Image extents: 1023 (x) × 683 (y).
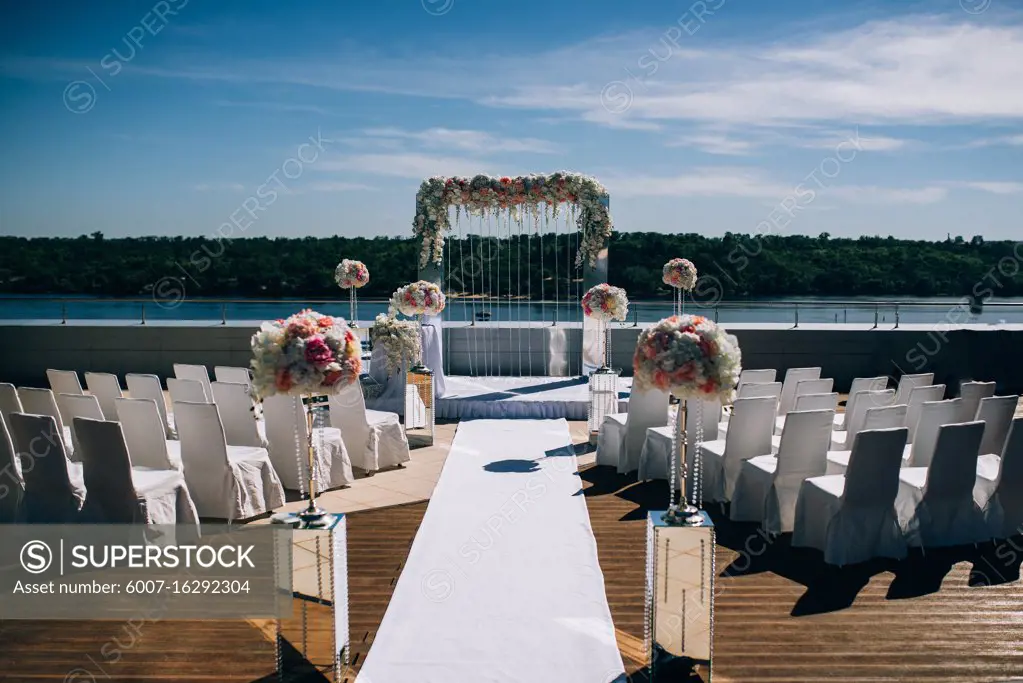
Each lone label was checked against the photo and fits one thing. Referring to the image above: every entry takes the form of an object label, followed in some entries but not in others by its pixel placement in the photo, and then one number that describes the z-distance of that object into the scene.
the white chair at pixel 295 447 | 6.31
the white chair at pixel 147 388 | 6.51
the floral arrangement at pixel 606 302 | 9.77
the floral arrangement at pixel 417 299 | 9.66
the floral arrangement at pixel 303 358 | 3.49
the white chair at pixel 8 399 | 6.07
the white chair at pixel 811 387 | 6.78
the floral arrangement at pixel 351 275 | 11.80
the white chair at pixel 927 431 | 5.54
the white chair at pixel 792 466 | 5.29
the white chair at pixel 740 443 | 5.76
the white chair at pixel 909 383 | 6.91
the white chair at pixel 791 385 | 7.40
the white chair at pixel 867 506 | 4.66
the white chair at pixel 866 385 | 6.99
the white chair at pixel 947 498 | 4.88
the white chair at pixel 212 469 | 5.55
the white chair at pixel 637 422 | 6.93
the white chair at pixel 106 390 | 6.62
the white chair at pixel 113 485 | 4.77
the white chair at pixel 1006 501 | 5.17
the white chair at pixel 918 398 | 6.06
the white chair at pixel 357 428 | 7.14
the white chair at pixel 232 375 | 7.17
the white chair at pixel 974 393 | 5.99
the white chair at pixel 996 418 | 5.79
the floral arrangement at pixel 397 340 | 8.44
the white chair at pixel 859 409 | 6.13
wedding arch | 10.62
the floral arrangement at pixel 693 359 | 3.42
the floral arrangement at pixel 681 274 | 11.13
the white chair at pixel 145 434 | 5.56
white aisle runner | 3.44
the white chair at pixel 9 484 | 5.08
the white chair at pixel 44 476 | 4.89
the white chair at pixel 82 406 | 5.81
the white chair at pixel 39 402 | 5.98
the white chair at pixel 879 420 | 5.39
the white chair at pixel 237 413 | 6.32
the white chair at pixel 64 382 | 6.88
